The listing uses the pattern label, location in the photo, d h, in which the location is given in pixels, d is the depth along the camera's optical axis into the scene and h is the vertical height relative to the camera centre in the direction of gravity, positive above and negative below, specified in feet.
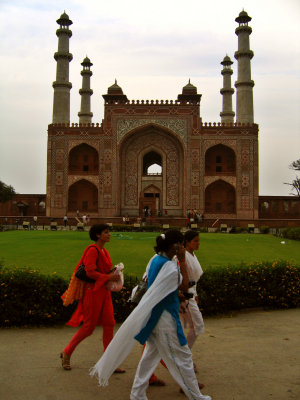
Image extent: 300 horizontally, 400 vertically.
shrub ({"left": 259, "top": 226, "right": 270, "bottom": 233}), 73.36 -0.90
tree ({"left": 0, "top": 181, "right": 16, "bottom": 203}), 95.67 +7.02
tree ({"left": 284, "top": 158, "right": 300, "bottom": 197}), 138.31 +13.03
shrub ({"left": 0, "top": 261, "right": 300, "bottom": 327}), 17.03 -3.13
